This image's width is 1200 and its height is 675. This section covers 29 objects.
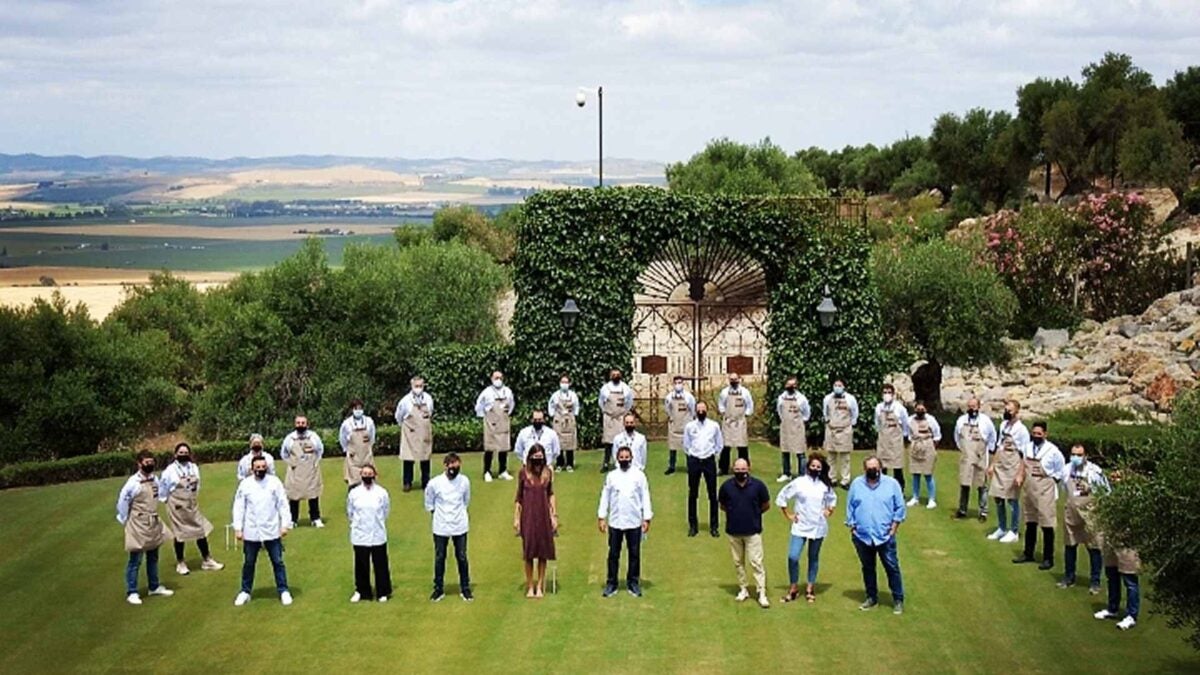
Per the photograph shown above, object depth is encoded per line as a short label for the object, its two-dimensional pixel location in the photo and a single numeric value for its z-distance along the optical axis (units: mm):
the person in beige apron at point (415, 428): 20938
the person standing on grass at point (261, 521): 15352
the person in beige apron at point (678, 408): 21703
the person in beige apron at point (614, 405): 22172
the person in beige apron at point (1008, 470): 17734
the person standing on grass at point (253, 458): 16031
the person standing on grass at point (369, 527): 15234
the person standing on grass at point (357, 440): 19766
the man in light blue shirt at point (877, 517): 14922
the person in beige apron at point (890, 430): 19922
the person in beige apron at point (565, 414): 22078
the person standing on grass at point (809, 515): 15281
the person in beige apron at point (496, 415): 21609
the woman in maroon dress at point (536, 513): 15414
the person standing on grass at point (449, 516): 15383
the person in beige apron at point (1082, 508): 15000
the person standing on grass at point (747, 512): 15086
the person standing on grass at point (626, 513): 15555
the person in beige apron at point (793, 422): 21062
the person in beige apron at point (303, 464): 18703
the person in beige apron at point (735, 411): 21312
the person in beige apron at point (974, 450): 18812
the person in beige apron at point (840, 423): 20438
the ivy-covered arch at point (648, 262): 24781
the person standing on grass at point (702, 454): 18328
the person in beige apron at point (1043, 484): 16500
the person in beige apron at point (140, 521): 15766
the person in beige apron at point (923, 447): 19297
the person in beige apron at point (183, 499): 16625
